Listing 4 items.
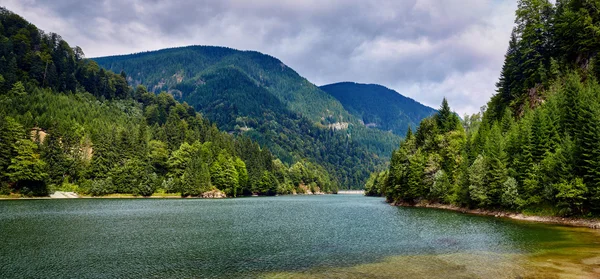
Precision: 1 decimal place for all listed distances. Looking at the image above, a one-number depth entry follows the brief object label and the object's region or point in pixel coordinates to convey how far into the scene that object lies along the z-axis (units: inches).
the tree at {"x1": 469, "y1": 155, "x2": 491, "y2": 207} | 3075.8
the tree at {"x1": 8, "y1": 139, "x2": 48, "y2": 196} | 4473.7
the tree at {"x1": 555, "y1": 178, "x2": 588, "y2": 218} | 2149.4
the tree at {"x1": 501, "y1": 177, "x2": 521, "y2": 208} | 2765.7
